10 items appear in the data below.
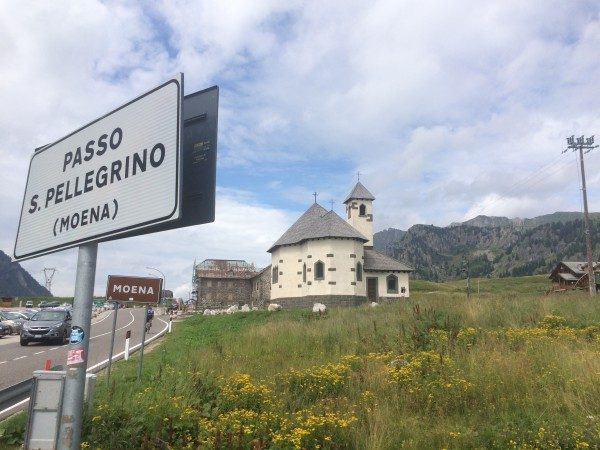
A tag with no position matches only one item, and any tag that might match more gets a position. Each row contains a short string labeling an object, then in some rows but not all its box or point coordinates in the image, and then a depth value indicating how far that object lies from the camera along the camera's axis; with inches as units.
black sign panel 100.0
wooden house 2628.0
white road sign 89.9
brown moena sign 492.1
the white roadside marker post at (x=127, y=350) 626.2
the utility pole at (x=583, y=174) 1318.4
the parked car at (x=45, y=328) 847.1
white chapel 1438.2
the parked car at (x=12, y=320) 1167.7
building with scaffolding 3012.8
